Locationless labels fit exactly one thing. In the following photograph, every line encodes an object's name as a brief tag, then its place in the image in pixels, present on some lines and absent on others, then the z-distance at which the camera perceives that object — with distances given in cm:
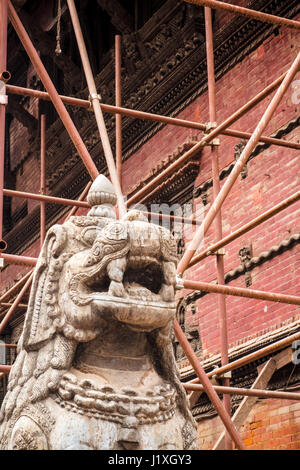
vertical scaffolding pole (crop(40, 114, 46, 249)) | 1209
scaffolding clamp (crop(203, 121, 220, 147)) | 825
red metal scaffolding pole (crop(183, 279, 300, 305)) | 681
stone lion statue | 438
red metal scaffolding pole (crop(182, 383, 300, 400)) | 727
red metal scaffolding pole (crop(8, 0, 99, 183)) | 672
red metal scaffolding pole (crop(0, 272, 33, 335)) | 941
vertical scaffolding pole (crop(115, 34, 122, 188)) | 946
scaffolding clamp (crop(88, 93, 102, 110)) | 741
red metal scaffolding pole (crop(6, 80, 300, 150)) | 786
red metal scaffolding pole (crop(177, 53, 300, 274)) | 672
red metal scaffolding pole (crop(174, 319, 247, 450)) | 646
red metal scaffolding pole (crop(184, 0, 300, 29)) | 769
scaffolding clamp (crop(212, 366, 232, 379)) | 782
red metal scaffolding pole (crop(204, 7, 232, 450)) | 786
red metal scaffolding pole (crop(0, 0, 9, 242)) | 695
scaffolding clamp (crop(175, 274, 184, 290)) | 491
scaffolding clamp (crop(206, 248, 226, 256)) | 761
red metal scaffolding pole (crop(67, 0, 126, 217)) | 643
